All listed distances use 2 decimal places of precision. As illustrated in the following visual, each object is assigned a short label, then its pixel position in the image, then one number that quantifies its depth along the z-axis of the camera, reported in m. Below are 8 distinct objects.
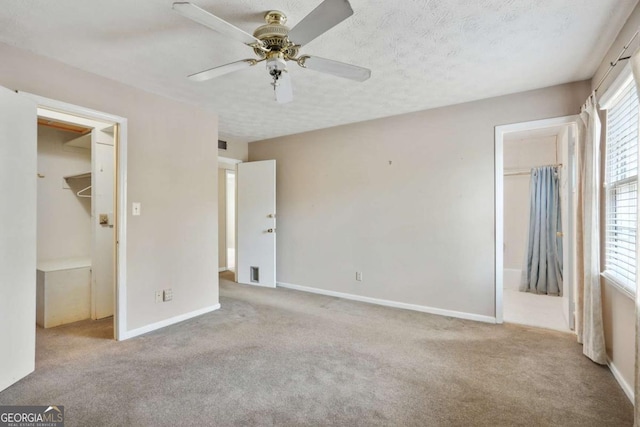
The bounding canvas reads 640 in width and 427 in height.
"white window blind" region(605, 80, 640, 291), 1.90
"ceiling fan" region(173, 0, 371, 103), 1.36
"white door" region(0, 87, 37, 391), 1.93
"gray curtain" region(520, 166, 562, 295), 4.29
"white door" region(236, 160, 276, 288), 4.58
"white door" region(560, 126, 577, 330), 3.01
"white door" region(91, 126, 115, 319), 3.22
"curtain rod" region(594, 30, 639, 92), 1.70
